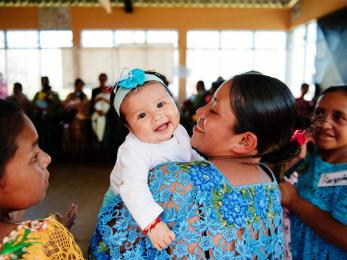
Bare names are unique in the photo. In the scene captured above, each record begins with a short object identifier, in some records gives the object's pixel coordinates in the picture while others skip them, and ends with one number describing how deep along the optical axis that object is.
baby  1.05
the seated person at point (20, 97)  6.55
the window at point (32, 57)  11.22
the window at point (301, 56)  9.45
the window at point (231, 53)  11.33
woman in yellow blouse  0.76
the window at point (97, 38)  11.20
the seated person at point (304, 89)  7.65
